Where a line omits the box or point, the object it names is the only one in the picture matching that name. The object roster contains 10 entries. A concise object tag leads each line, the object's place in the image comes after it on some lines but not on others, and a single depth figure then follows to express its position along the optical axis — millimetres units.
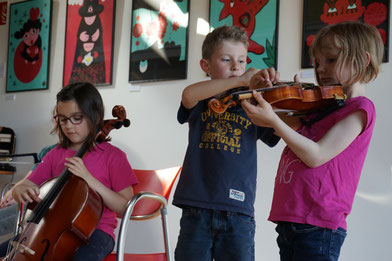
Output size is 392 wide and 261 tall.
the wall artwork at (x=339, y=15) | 2541
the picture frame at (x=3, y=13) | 4547
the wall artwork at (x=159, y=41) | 3330
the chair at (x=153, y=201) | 1790
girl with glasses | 1766
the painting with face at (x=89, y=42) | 3768
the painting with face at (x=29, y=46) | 4180
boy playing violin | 1510
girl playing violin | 1185
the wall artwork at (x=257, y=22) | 2916
